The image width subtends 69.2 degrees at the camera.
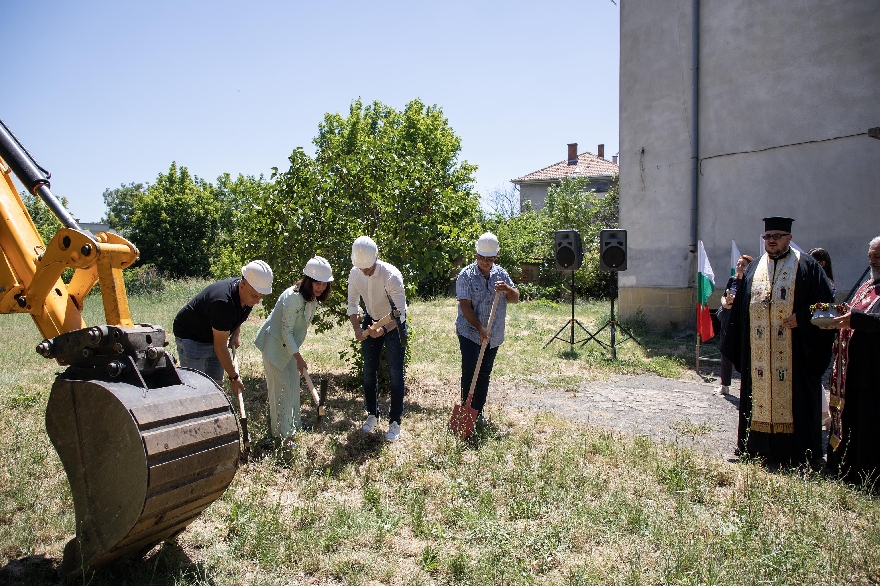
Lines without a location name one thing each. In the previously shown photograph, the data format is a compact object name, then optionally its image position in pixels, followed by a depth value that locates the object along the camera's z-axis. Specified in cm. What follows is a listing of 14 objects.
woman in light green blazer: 535
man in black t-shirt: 483
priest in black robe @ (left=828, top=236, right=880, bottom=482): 460
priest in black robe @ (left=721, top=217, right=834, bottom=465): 508
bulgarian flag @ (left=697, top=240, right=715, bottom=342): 912
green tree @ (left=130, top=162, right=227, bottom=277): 3064
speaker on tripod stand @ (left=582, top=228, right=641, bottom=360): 1131
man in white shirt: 576
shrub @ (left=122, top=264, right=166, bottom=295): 2666
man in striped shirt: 589
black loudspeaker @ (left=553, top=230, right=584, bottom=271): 1209
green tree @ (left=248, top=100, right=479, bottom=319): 758
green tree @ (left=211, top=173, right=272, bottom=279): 789
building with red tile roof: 3872
